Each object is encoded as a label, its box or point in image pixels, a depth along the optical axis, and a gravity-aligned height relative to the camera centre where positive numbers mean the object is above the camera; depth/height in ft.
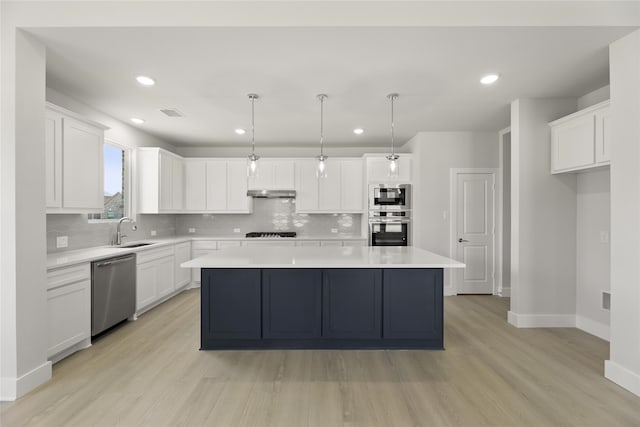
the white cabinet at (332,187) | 19.60 +1.55
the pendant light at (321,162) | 11.37 +1.80
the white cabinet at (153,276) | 13.50 -2.94
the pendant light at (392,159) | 11.25 +1.87
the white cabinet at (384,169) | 17.88 +2.44
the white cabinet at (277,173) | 19.71 +2.40
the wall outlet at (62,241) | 11.59 -1.10
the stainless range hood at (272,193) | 19.31 +1.15
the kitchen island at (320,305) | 10.21 -2.94
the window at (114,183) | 14.74 +1.35
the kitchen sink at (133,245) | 13.96 -1.52
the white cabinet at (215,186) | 19.62 +1.60
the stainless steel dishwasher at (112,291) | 10.72 -2.87
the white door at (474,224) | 17.19 -0.58
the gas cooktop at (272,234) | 19.65 -1.34
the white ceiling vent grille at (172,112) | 13.56 +4.28
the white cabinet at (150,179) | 16.65 +1.69
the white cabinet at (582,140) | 9.69 +2.42
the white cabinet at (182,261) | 16.99 -2.75
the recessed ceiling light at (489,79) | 10.12 +4.30
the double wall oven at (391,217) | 17.60 -0.23
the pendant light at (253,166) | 11.05 +1.59
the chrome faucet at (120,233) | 14.49 -0.97
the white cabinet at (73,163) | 9.70 +1.61
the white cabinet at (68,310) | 8.94 -2.91
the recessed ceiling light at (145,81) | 10.24 +4.24
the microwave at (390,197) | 17.62 +0.87
